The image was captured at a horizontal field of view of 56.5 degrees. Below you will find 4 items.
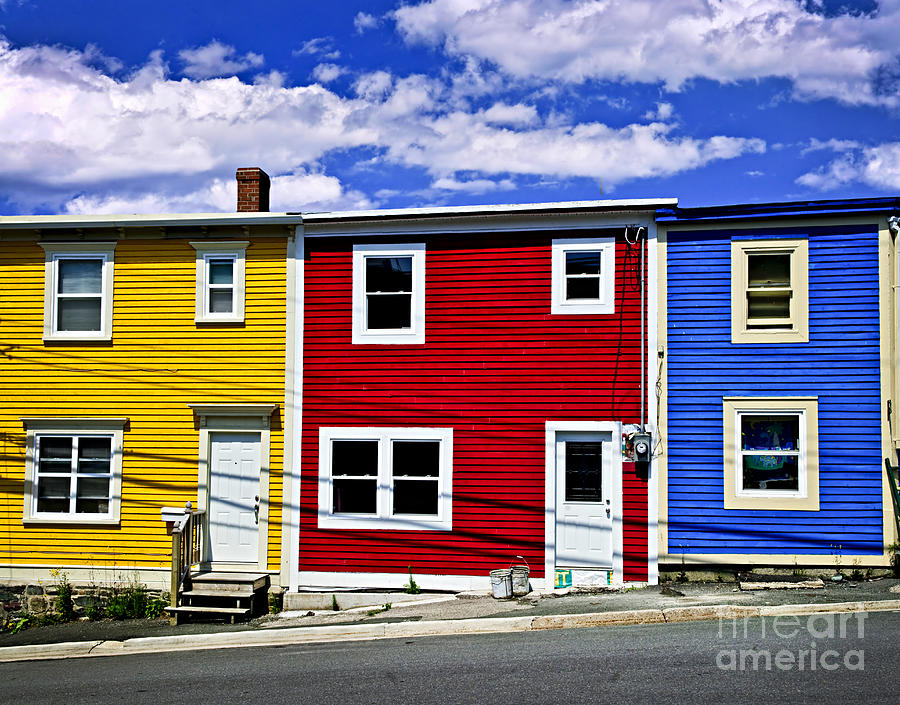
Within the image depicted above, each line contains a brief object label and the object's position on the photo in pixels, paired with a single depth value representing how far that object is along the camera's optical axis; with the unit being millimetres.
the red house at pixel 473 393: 13852
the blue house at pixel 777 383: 13148
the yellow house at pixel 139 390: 14859
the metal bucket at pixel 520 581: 13383
